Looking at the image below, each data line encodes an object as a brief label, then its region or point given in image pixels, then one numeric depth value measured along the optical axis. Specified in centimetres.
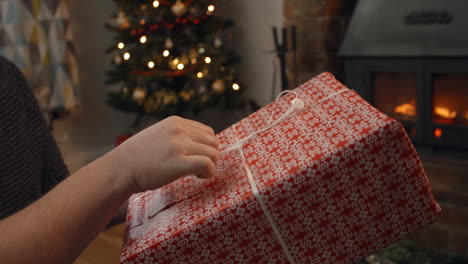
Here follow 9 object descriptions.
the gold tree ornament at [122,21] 265
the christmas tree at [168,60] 269
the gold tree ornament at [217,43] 285
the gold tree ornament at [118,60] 280
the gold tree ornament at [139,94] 273
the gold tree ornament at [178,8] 261
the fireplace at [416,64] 196
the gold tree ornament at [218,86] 277
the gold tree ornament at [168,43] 267
